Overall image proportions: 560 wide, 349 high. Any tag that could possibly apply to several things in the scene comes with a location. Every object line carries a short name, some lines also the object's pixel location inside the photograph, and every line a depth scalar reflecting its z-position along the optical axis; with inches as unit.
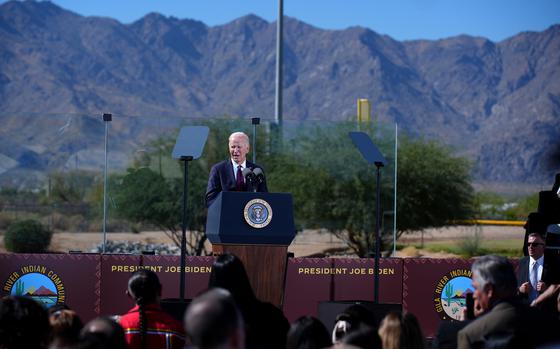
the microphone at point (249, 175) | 719.0
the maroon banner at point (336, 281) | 949.7
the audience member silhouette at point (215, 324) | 271.1
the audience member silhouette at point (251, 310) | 443.5
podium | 678.8
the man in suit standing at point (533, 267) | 726.1
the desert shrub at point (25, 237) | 1278.4
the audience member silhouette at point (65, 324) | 376.7
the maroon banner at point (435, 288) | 943.1
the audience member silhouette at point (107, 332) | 373.7
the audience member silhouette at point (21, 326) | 358.9
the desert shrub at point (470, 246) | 1990.1
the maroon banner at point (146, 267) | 924.8
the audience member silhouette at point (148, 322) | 464.2
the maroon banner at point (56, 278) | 910.0
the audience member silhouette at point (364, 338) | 389.7
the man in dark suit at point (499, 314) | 391.2
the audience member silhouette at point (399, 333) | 411.6
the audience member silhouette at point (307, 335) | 415.7
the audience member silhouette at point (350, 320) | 455.3
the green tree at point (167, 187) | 1264.2
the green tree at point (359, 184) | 1345.8
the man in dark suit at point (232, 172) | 736.8
